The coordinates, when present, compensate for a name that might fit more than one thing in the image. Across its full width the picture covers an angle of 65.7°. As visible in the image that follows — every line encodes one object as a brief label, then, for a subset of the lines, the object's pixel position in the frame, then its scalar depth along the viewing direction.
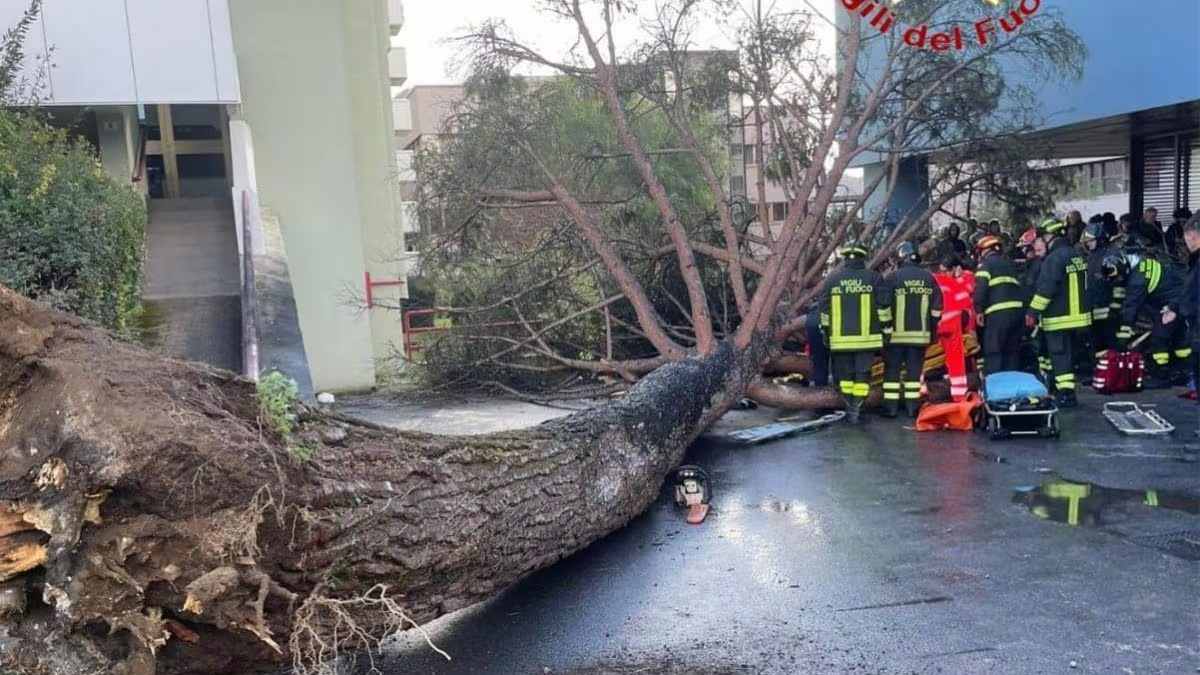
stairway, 7.31
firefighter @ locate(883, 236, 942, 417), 7.61
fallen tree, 2.50
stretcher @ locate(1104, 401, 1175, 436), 6.61
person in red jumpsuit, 7.66
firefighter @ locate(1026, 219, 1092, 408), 7.64
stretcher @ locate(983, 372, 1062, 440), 6.59
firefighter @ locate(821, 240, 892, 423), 7.67
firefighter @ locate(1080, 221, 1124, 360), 8.48
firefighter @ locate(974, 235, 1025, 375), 7.70
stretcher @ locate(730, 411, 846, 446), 7.23
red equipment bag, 8.28
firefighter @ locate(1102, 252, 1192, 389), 8.18
